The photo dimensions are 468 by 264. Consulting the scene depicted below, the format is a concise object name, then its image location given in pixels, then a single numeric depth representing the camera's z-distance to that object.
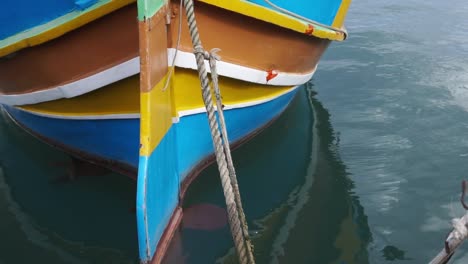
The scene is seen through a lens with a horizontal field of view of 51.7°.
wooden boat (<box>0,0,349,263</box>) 2.70
